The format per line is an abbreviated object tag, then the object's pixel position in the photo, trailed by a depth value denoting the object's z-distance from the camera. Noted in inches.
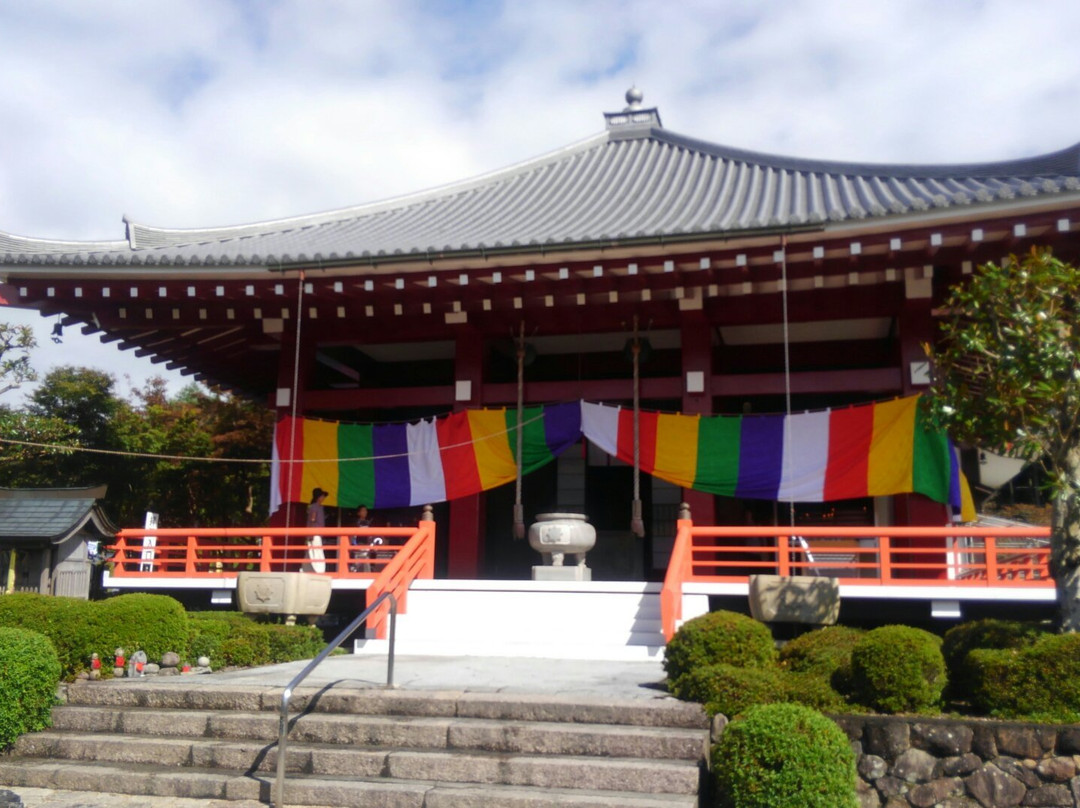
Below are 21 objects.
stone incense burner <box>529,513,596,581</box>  392.1
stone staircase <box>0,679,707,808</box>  194.4
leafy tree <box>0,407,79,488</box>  816.4
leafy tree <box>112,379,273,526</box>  891.4
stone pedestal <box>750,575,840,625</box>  300.4
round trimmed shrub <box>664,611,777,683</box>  241.1
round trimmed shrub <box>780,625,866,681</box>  244.7
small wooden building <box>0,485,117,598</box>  492.4
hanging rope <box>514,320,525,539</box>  425.2
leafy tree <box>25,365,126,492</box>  898.1
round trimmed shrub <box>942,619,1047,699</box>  236.1
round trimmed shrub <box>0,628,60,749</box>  233.5
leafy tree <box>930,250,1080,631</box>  244.7
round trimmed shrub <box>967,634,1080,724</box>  212.2
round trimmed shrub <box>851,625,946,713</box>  217.2
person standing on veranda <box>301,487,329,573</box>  417.0
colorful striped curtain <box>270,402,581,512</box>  436.8
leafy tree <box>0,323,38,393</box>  816.9
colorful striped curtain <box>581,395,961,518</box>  379.2
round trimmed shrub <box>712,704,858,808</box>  178.2
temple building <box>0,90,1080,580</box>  374.0
